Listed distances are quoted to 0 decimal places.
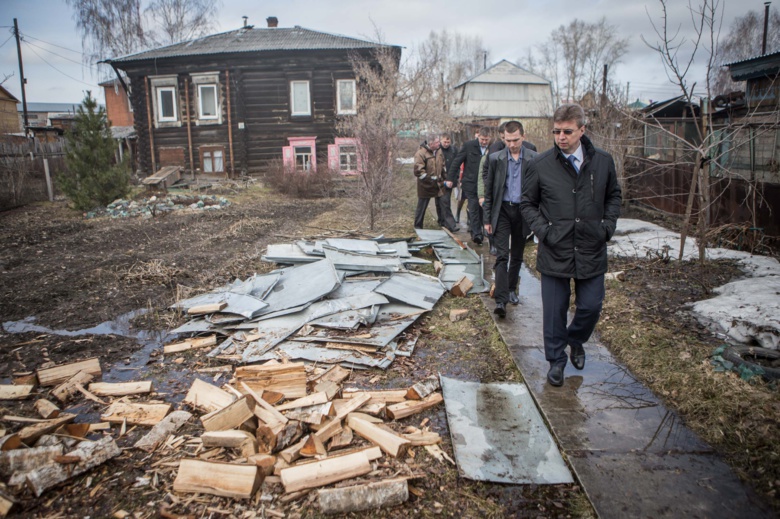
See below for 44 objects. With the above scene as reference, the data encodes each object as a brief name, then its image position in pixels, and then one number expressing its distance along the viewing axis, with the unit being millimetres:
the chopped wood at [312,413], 3299
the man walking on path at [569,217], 3711
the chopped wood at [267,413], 3318
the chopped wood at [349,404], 3418
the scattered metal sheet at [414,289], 5781
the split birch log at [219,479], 2697
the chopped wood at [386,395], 3713
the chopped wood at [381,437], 3041
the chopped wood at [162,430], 3207
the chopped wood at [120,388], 3969
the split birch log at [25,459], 2836
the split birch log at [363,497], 2607
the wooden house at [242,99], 22500
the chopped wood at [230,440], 3055
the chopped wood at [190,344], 4848
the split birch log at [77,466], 2732
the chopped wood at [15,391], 3875
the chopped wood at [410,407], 3517
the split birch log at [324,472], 2746
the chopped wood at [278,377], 3828
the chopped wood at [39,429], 3129
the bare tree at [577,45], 47422
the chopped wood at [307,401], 3527
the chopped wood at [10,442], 2969
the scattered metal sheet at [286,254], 7105
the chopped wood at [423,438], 3174
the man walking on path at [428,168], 9852
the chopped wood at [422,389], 3736
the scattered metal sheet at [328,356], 4434
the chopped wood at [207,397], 3672
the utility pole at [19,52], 31422
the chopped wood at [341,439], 3131
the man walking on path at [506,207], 5555
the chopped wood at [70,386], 3904
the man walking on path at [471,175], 9000
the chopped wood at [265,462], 2840
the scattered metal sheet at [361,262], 6605
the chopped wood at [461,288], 6340
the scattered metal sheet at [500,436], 2891
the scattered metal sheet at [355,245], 7340
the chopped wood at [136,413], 3559
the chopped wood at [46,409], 3615
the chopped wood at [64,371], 4152
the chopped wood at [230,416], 3232
